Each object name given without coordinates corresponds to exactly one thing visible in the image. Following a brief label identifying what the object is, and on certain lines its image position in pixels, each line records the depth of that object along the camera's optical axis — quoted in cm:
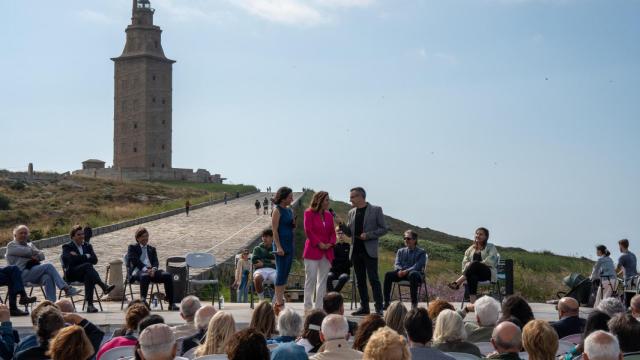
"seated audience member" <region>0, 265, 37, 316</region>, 1325
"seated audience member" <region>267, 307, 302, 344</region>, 774
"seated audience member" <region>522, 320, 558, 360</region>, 636
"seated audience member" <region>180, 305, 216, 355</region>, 808
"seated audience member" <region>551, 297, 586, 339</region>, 862
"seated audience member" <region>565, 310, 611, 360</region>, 745
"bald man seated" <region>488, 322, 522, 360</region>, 665
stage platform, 1184
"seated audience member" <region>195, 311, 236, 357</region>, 710
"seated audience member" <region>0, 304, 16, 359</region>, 809
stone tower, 10588
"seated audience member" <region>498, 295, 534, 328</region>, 837
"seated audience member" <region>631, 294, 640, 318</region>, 856
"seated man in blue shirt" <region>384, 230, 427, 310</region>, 1338
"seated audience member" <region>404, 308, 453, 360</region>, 690
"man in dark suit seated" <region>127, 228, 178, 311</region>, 1412
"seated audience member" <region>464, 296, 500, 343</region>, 838
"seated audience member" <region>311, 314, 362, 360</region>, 683
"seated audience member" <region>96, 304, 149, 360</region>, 791
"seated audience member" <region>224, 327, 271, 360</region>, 582
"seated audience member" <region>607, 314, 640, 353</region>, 686
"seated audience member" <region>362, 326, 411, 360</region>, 575
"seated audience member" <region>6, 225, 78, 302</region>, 1361
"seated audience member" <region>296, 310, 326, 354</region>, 763
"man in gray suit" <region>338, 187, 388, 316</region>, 1300
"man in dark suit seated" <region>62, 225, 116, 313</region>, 1397
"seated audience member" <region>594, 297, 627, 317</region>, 826
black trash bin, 1529
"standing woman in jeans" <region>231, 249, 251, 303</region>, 1845
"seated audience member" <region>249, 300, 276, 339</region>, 791
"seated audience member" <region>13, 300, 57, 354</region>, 752
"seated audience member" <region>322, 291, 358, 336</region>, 875
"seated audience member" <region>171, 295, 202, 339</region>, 852
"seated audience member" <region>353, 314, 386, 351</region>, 742
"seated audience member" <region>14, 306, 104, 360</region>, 730
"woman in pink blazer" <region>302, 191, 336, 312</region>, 1271
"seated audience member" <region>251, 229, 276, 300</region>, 1431
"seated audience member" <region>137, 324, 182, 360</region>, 609
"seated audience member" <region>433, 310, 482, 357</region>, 738
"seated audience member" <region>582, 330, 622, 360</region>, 593
